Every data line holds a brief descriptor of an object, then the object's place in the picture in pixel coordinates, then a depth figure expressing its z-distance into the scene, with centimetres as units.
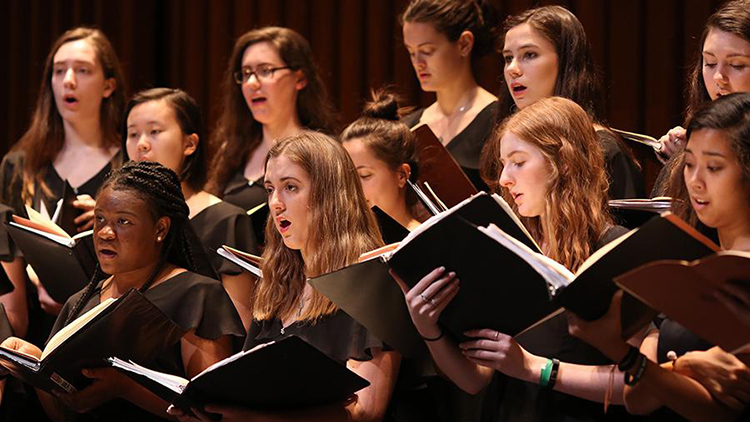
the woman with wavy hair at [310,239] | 529
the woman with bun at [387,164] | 672
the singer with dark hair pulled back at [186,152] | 700
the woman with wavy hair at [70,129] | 791
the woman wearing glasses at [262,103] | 797
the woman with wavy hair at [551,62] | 640
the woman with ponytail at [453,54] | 746
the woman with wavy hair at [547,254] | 445
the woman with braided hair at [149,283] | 550
